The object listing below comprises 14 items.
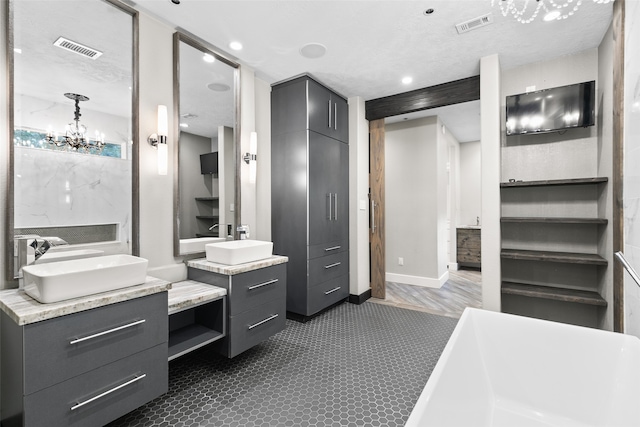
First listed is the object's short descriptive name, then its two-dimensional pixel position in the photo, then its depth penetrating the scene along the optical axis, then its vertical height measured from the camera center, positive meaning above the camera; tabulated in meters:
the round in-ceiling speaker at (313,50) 2.63 +1.43
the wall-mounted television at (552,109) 2.58 +0.90
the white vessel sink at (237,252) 2.24 -0.31
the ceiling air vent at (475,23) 2.23 +1.41
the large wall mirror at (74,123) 1.67 +0.55
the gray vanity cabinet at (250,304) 2.13 -0.69
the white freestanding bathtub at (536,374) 1.41 -0.86
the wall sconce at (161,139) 2.23 +0.54
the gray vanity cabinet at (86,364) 1.26 -0.70
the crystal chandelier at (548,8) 2.06 +1.40
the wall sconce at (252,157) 3.02 +0.55
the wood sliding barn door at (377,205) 4.04 +0.09
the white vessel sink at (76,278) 1.38 -0.32
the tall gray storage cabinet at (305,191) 3.15 +0.23
